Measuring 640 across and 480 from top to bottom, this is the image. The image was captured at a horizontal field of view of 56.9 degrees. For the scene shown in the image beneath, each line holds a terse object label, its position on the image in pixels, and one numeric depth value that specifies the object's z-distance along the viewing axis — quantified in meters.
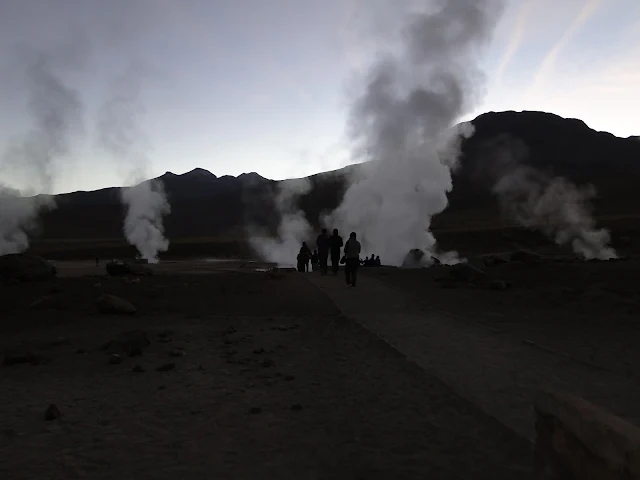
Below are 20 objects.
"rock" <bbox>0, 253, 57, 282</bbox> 18.27
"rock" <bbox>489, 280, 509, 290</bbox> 17.88
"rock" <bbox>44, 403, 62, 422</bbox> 6.07
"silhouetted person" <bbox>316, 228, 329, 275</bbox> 23.05
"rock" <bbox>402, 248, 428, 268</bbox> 32.62
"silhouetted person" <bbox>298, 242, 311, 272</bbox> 28.24
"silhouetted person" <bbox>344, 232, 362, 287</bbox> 18.30
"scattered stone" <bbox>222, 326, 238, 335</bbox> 11.22
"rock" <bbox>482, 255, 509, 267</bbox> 25.74
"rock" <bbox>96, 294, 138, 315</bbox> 13.49
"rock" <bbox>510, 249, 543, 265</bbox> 25.18
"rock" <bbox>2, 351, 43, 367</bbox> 8.69
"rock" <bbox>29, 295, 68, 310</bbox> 14.45
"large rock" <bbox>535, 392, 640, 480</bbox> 3.10
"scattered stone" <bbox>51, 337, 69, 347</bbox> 10.23
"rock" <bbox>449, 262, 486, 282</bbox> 19.81
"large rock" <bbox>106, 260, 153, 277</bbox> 21.44
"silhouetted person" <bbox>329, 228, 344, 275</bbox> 22.54
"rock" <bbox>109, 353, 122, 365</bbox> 8.73
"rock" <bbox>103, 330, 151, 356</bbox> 9.38
